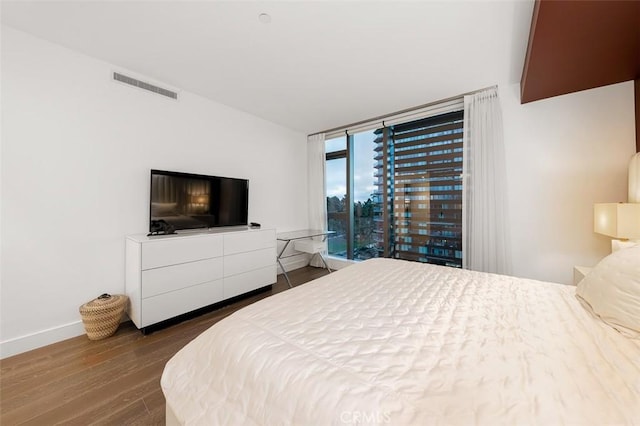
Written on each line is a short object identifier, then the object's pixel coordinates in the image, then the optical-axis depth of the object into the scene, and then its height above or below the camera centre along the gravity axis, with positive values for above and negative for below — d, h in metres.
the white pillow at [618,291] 0.99 -0.35
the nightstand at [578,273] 1.87 -0.47
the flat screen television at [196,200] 2.48 +0.18
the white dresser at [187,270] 2.11 -0.57
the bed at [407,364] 0.63 -0.50
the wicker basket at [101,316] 1.99 -0.87
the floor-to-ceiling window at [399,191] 3.14 +0.38
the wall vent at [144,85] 2.32 +1.37
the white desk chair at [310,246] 3.64 -0.47
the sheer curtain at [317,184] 4.23 +0.58
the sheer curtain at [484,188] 2.60 +0.32
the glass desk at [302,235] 3.35 -0.29
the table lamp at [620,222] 1.65 -0.04
